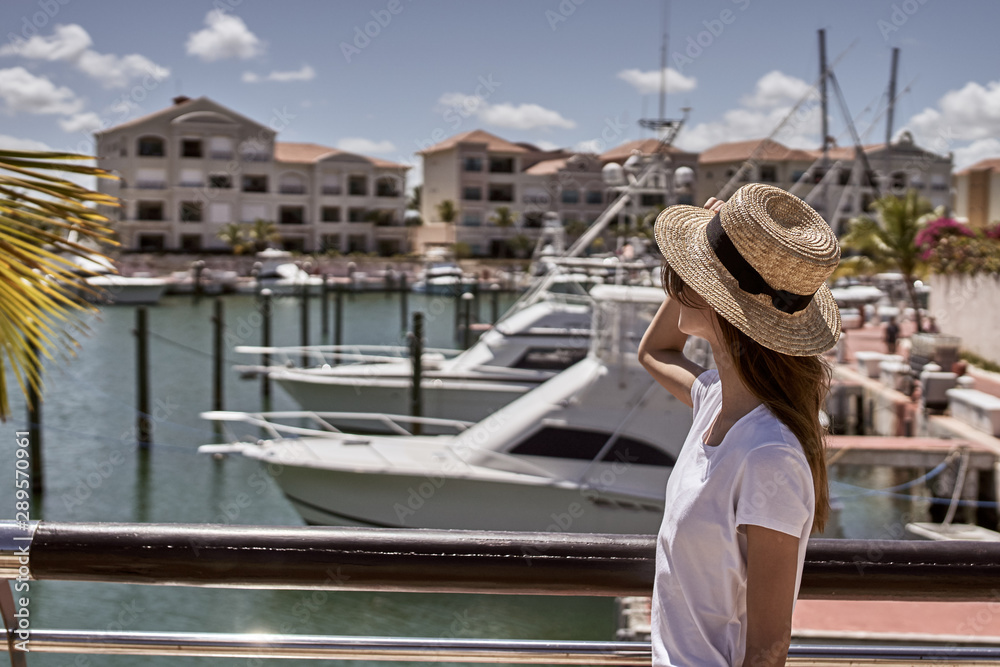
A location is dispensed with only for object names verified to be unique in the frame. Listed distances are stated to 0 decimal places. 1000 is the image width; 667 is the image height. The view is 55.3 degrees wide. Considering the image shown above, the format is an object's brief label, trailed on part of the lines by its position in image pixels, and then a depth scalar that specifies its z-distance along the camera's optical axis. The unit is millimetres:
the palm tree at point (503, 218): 79688
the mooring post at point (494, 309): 44175
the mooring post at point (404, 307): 40712
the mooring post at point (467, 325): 34000
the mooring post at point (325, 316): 42166
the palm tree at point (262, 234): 71750
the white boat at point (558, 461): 10812
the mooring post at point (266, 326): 26016
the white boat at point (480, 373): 18094
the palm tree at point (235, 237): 70375
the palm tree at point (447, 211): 79062
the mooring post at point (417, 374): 17375
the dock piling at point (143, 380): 19125
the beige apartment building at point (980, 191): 81250
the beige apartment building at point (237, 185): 69500
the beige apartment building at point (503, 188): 79688
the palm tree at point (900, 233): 25391
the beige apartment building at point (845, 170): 69562
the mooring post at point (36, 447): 15234
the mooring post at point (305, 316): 32969
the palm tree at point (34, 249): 2801
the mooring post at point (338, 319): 35534
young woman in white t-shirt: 1479
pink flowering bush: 22312
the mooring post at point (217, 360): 21828
